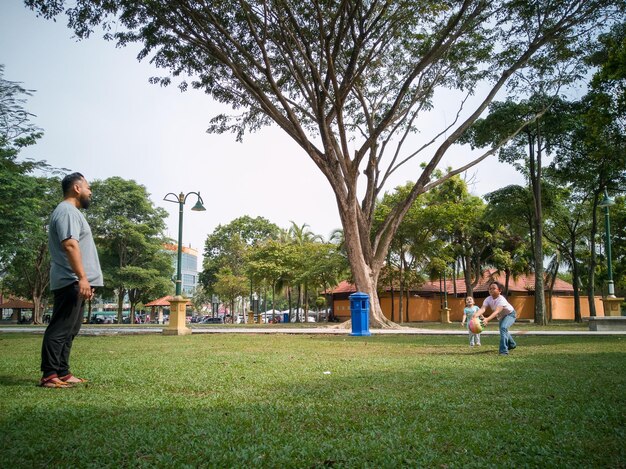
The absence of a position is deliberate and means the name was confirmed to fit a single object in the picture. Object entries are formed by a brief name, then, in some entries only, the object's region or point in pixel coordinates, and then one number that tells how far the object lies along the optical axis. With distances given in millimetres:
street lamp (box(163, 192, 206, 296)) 16953
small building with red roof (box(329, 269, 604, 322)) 44562
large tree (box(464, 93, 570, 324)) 23047
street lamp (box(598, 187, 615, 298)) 19645
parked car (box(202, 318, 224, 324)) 59906
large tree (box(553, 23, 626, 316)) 12031
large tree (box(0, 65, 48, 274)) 22627
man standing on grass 4781
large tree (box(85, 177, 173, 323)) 42938
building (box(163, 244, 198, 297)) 121950
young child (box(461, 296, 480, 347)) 10742
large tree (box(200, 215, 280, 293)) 55906
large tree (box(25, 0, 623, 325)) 15883
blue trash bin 15234
